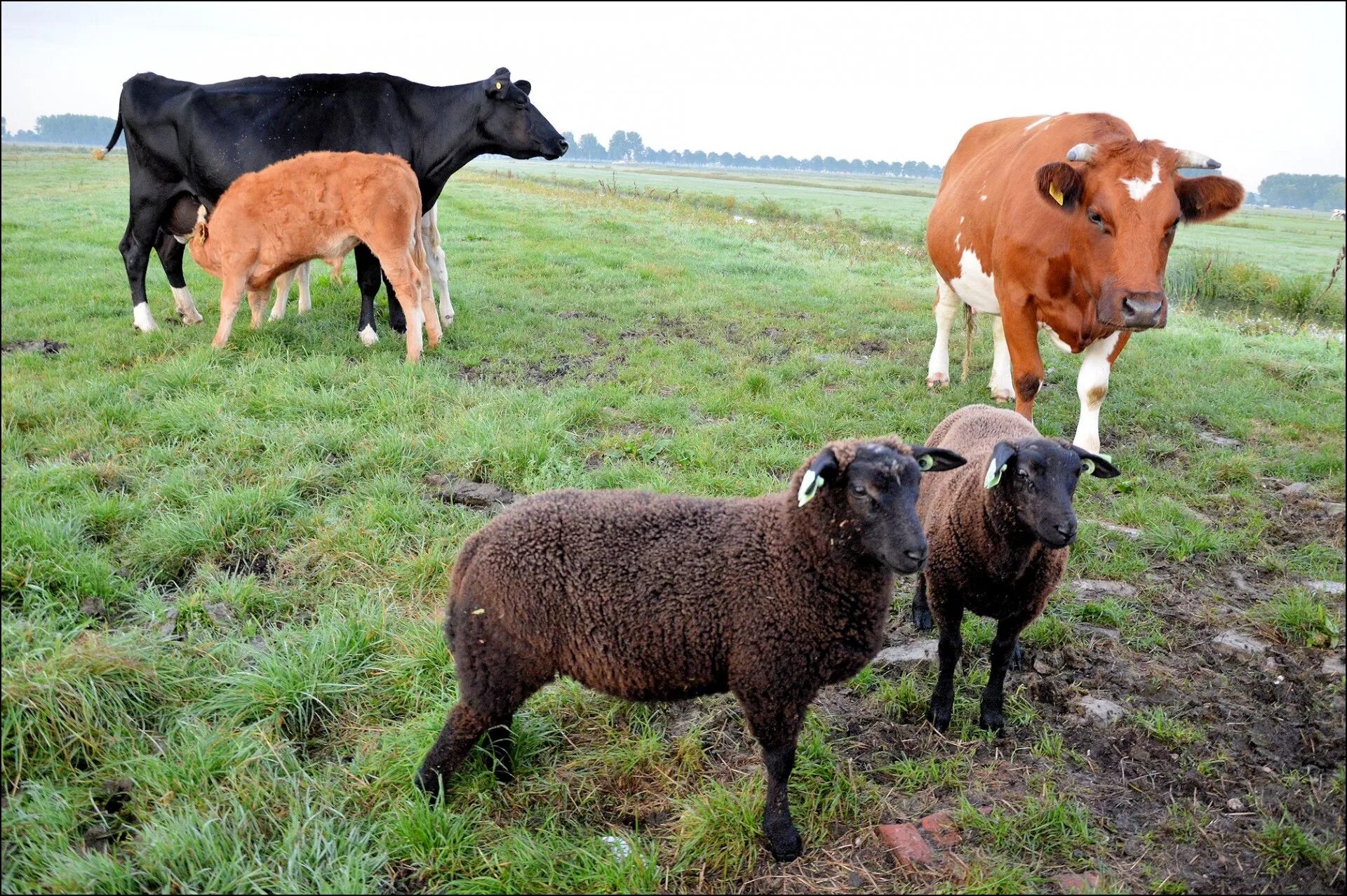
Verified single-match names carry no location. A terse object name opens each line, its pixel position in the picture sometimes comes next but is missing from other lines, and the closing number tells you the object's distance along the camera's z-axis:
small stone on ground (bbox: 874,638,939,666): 4.25
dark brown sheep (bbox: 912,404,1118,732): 3.63
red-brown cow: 5.38
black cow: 8.47
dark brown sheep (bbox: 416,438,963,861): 3.04
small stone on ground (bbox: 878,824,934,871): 2.89
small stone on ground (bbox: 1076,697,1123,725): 3.75
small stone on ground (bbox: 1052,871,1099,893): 2.78
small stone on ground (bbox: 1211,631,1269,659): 4.10
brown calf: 7.82
